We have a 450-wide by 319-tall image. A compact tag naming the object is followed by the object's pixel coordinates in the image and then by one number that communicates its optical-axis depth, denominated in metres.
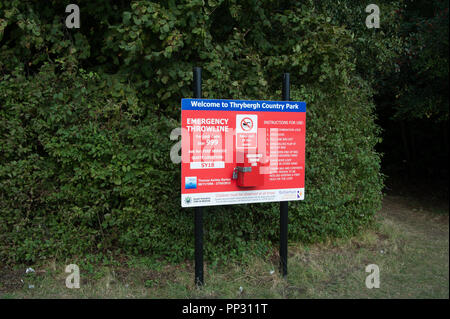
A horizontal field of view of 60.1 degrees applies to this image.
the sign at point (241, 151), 3.97
